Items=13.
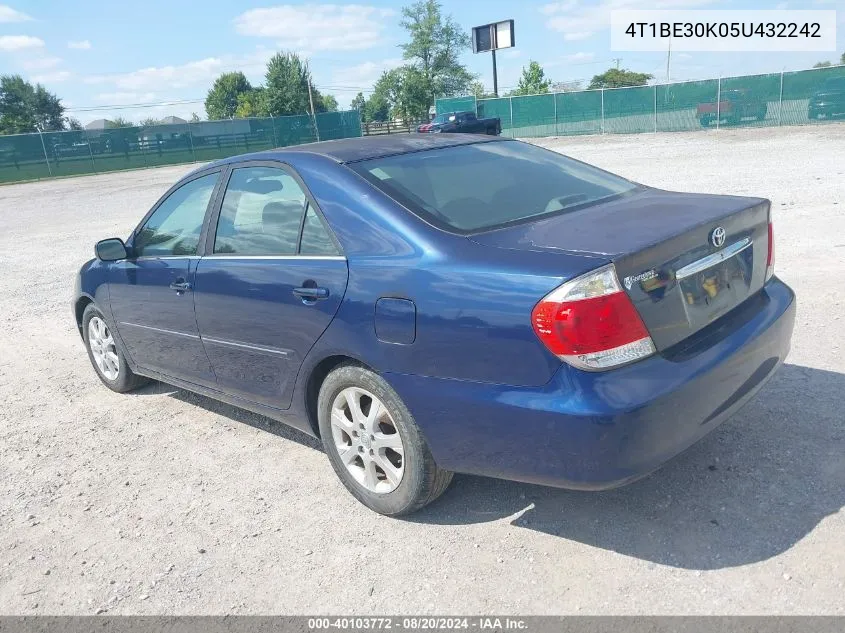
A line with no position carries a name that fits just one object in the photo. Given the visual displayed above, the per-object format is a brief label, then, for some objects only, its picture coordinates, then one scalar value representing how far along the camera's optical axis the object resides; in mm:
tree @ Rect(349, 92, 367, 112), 99481
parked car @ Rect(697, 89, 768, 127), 29656
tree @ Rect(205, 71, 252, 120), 111812
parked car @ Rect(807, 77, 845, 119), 27250
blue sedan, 2553
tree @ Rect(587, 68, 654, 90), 92438
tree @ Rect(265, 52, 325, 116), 66812
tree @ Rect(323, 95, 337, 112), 99100
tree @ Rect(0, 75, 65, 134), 74375
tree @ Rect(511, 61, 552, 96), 74438
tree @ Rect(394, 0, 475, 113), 74250
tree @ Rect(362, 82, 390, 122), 71562
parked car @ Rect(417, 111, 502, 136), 33500
